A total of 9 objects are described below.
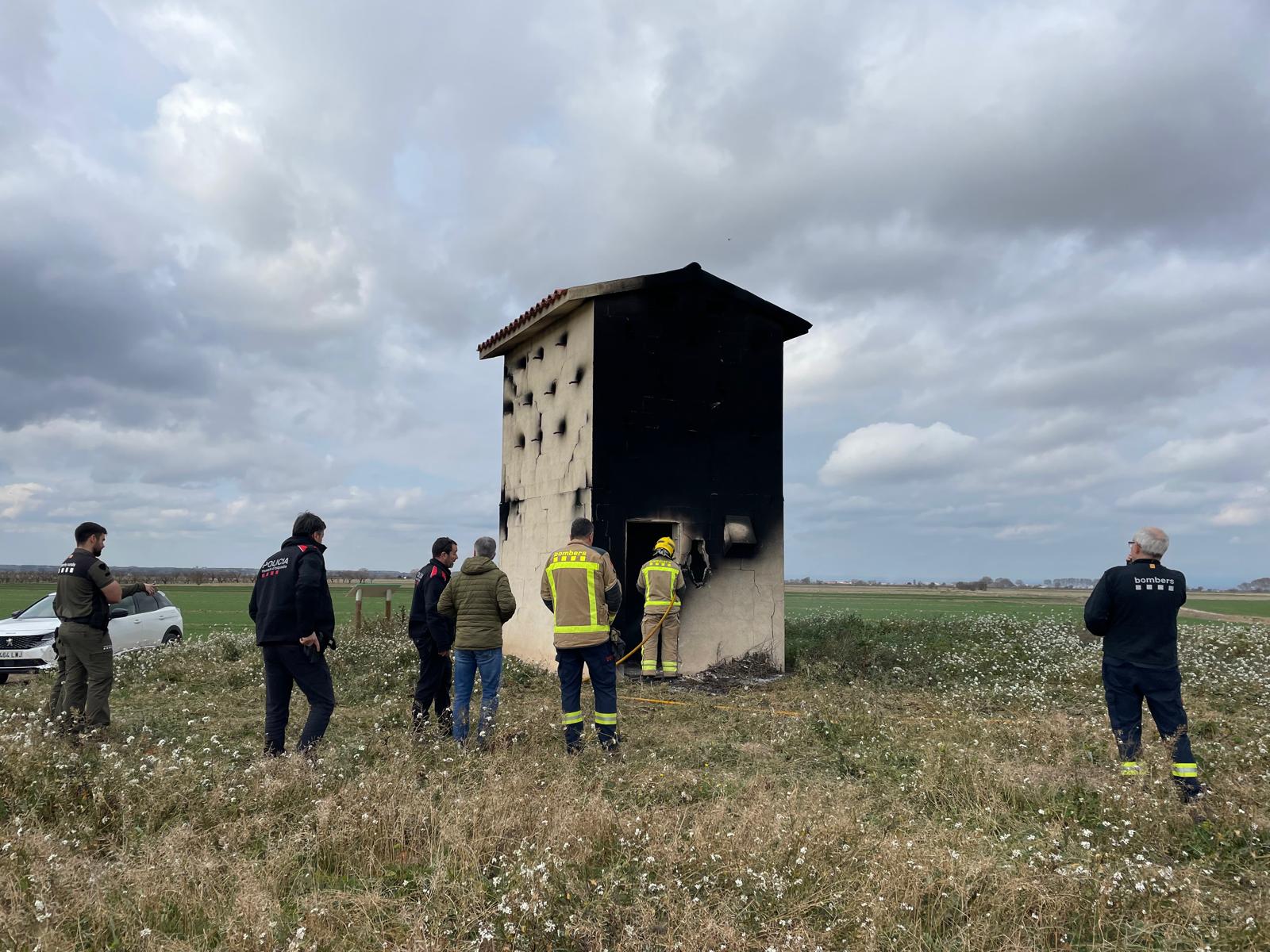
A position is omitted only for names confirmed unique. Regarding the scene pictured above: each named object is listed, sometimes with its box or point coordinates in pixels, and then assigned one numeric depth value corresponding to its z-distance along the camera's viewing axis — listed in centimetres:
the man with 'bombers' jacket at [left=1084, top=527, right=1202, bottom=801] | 635
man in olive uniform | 798
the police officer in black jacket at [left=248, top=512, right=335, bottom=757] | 659
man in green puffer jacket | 759
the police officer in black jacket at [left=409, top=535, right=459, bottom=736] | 802
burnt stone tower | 1252
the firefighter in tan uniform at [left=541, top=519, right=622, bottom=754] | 738
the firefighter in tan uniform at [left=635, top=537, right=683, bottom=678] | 1197
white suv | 1276
